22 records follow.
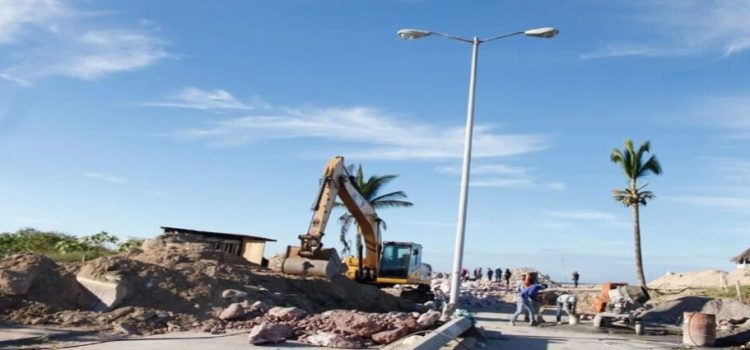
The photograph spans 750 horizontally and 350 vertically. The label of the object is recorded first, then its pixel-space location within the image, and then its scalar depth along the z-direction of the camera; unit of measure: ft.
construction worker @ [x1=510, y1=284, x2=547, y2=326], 68.85
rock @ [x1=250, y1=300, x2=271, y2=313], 51.65
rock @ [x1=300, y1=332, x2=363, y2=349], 42.11
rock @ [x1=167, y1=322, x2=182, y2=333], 47.01
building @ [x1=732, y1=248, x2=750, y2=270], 208.64
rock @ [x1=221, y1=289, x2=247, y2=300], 55.94
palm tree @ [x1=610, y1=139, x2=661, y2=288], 154.61
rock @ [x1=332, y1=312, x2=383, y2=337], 44.09
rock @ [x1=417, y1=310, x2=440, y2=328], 45.75
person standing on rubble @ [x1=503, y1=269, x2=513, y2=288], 197.55
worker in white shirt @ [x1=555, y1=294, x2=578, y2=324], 73.60
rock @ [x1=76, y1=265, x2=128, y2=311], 50.85
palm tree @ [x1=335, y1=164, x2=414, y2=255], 157.07
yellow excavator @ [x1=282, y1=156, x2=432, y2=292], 72.69
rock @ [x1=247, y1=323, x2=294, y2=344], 40.83
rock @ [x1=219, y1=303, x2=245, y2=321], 50.55
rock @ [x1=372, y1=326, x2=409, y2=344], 43.54
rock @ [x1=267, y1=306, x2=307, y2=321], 48.19
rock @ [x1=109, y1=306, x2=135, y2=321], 48.37
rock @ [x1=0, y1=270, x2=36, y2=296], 49.26
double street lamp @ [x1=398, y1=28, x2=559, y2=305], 59.67
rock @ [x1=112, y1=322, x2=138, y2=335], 45.00
